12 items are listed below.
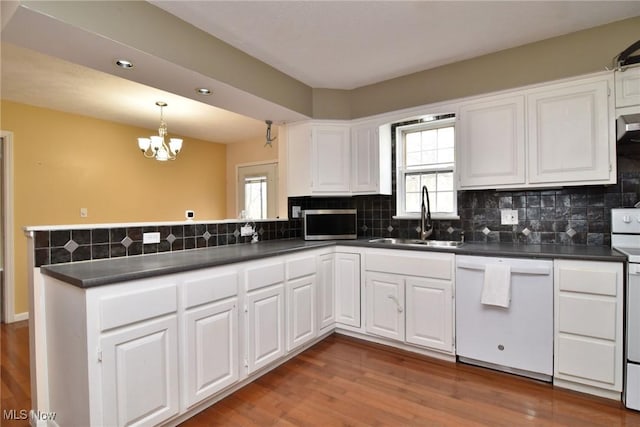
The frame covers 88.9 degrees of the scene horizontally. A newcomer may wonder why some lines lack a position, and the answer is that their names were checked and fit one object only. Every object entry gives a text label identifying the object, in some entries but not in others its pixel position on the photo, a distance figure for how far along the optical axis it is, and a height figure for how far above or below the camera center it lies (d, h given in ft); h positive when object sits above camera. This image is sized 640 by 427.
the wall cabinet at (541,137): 7.27 +1.66
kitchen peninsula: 4.89 -2.10
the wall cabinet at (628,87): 6.80 +2.48
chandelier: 12.19 +2.49
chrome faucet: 9.62 -0.42
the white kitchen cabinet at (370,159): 10.51 +1.56
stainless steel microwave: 10.48 -0.55
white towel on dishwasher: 7.23 -1.79
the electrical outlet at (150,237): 7.25 -0.64
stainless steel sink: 9.37 -1.08
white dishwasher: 7.01 -2.61
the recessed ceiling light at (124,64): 6.45 +2.94
